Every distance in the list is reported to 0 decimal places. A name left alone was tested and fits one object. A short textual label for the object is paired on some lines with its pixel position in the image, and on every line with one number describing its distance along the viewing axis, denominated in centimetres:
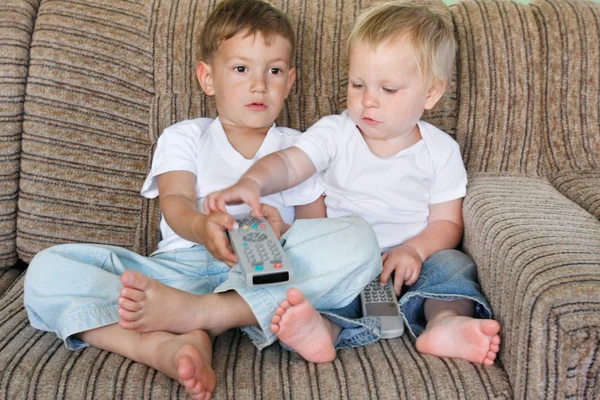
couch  148
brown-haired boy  108
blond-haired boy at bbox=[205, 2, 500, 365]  120
